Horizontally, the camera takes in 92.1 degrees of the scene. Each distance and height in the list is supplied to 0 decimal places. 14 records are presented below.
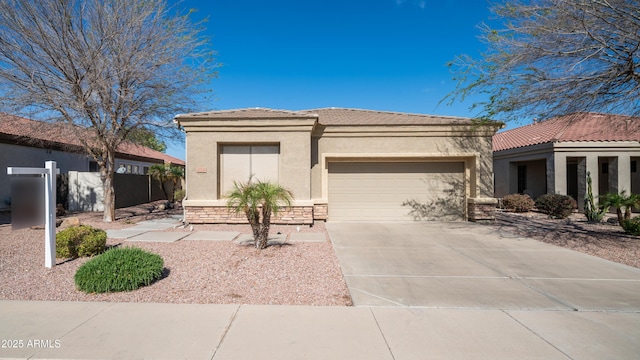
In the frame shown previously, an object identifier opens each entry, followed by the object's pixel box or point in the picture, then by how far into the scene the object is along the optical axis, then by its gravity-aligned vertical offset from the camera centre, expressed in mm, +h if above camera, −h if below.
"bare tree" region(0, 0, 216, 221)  9758 +4097
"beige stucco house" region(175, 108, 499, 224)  11414 +687
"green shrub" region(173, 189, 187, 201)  21145 -952
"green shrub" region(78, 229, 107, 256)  6656 -1351
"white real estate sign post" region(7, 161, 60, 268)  6023 -544
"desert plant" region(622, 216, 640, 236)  9358 -1451
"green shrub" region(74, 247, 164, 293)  4859 -1464
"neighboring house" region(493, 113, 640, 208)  15016 +1215
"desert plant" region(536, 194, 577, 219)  13406 -1164
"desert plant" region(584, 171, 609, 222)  12359 -1309
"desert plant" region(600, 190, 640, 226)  10203 -770
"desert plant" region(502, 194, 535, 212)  15500 -1188
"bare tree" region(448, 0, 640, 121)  7664 +3497
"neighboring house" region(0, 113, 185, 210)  11978 +1734
